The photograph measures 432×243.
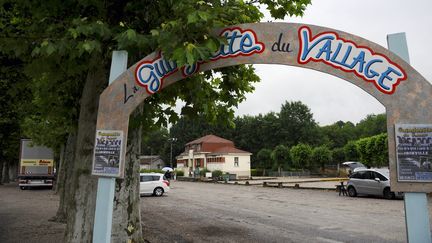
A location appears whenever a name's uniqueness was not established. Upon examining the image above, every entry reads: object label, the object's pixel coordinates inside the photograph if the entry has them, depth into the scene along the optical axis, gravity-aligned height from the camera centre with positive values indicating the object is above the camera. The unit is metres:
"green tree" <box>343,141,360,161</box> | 57.61 +4.41
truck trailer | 30.16 +0.60
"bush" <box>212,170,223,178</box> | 54.05 +0.49
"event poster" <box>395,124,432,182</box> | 4.47 +0.36
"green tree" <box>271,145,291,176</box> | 70.94 +4.16
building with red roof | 65.25 +3.61
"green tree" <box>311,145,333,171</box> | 60.97 +3.88
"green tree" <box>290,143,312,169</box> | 63.19 +3.95
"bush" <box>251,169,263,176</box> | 69.12 +1.15
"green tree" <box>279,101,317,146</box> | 91.50 +13.59
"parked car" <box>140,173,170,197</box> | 24.64 -0.55
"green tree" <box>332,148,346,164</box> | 65.50 +4.41
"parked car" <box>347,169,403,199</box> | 19.77 -0.11
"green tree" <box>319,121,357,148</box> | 97.00 +11.79
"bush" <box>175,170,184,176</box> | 66.61 +0.60
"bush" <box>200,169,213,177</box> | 59.63 +0.79
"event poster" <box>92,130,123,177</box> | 5.41 +0.31
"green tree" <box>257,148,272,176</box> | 80.00 +4.26
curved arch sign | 4.61 +1.46
